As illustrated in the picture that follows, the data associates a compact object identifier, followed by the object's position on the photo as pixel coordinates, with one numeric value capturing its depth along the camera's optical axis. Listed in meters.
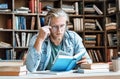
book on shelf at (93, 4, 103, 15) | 4.81
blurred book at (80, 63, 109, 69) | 1.57
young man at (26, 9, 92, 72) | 2.10
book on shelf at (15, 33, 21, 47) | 4.45
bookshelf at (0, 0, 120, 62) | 4.44
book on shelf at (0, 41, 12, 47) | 4.38
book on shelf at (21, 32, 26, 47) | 4.46
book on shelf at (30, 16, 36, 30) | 4.56
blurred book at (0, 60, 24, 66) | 1.41
